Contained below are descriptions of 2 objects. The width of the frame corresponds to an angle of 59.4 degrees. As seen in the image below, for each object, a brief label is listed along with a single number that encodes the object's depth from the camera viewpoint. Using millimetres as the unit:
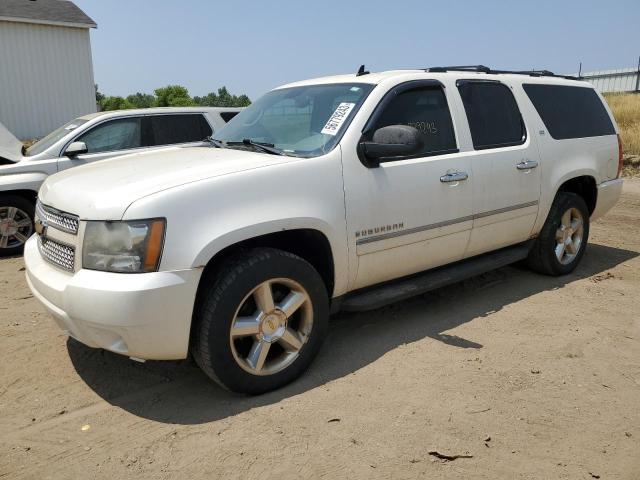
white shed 17891
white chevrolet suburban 2855
